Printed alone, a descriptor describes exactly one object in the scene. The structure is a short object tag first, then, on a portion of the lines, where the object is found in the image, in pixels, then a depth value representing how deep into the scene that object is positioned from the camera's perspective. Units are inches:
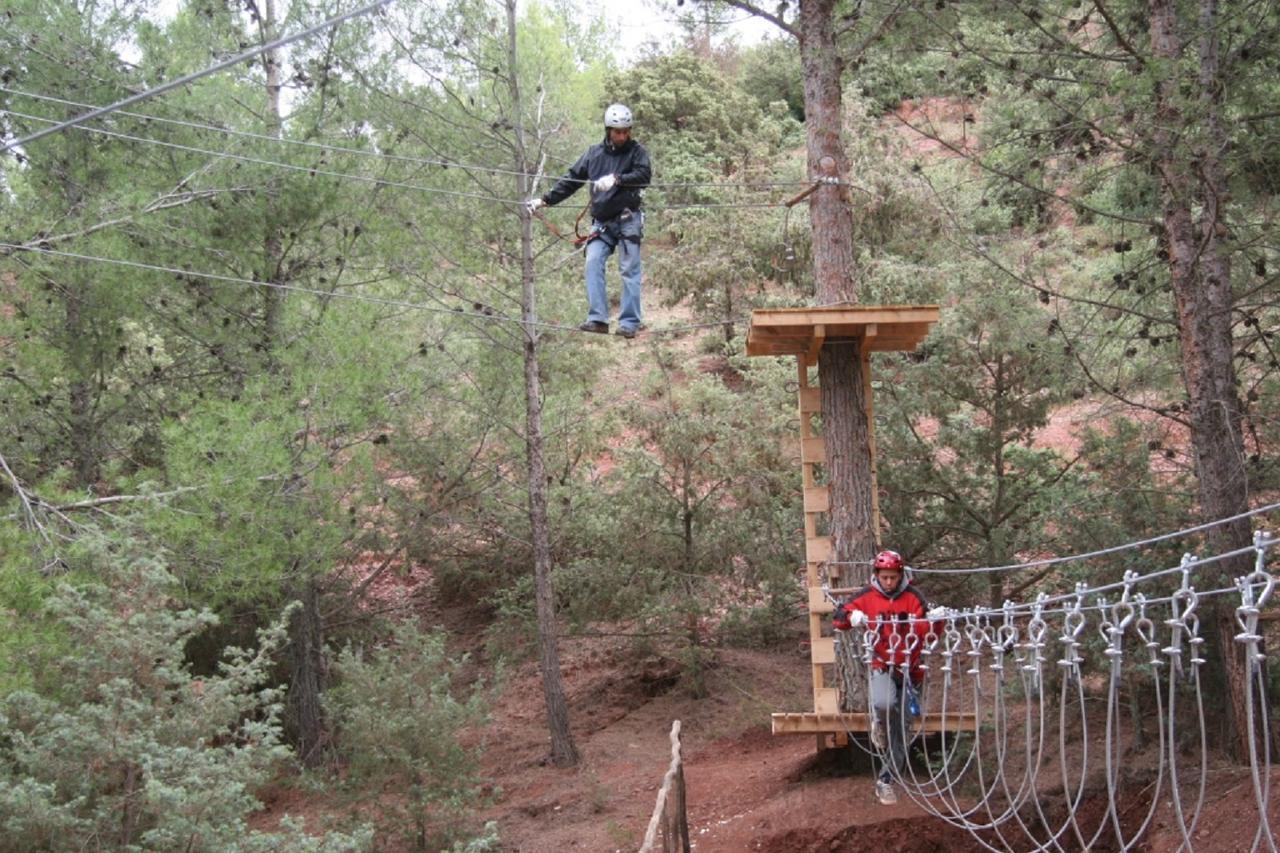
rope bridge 238.8
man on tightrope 267.4
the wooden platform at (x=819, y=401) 267.1
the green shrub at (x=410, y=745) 308.0
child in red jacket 235.3
